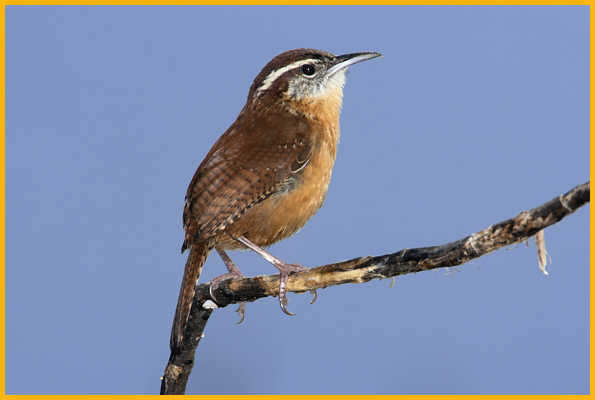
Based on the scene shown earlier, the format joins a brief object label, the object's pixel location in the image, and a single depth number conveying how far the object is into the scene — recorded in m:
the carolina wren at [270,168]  6.63
